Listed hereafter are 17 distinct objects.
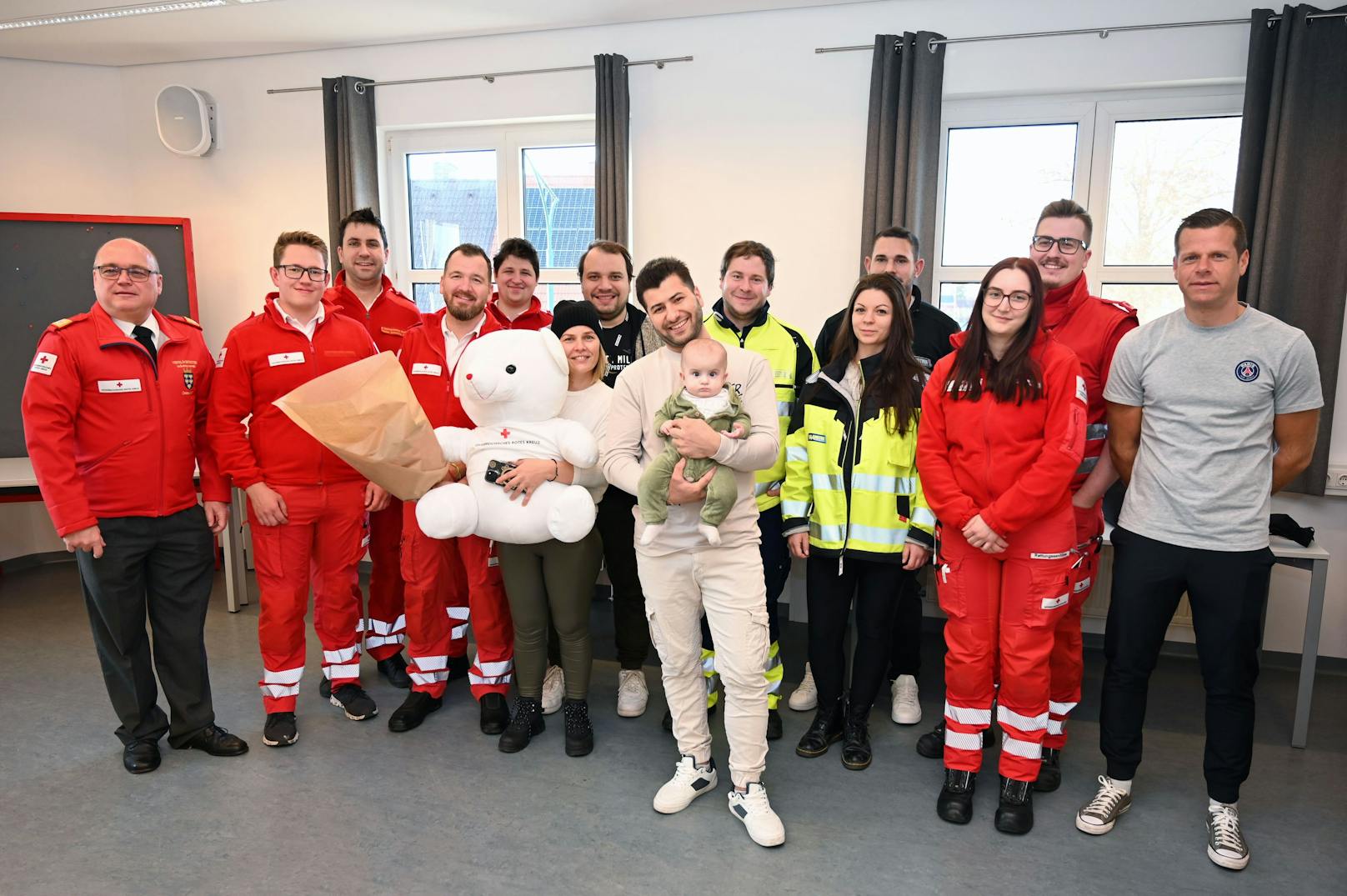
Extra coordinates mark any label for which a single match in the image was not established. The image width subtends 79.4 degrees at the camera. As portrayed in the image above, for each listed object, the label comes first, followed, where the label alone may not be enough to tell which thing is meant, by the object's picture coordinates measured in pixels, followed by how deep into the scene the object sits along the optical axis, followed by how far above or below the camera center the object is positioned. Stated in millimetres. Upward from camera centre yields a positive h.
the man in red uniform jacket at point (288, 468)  2752 -555
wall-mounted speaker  5090 +1157
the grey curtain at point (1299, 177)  3445 +601
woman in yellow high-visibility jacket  2547 -548
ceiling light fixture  4135 +1516
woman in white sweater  2703 -912
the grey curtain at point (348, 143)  4863 +978
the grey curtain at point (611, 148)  4469 +894
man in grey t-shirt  2152 -420
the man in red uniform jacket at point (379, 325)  3330 -77
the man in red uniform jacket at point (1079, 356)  2519 -133
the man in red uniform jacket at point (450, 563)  2891 -910
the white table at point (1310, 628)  2900 -1101
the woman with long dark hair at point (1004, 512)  2250 -550
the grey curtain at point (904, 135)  3996 +875
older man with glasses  2449 -549
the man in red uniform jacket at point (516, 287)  3234 +87
